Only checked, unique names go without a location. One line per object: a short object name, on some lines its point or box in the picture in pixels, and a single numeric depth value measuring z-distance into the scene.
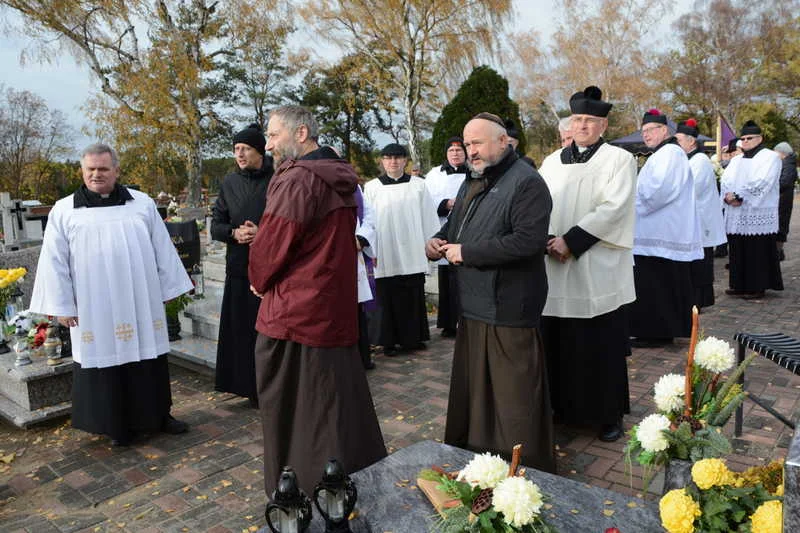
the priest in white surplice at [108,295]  4.10
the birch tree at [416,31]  24.73
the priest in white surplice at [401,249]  6.35
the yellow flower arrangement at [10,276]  5.39
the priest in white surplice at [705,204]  7.42
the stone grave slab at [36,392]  4.83
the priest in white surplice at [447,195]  6.81
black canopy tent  19.67
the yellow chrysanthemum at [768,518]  1.70
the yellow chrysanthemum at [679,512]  1.84
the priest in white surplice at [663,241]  5.85
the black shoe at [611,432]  4.05
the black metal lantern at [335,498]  2.23
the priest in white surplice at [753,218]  8.09
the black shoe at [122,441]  4.30
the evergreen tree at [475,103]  15.64
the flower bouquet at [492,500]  1.76
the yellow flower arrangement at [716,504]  1.84
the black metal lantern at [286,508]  2.18
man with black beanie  4.62
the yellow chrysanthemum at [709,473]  1.85
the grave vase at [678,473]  2.19
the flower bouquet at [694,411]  2.16
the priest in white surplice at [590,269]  3.90
